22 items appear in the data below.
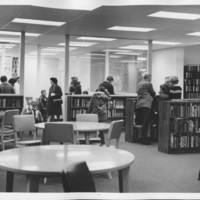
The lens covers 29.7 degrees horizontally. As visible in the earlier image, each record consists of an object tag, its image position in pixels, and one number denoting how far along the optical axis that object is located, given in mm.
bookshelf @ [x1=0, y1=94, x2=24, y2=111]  10836
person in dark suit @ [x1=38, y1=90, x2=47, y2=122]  12219
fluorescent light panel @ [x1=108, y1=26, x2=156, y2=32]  10422
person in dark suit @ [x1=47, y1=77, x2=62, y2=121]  11141
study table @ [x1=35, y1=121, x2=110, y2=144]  5438
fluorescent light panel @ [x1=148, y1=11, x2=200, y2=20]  8266
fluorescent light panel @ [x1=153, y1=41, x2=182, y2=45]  13902
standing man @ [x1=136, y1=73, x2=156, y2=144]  8789
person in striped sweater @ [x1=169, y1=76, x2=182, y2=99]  8453
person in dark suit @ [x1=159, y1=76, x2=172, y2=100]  8440
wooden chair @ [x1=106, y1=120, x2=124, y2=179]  5086
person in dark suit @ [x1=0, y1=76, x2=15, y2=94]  10772
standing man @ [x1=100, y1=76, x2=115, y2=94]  11320
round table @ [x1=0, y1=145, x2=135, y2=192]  2900
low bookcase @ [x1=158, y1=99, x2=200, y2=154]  7961
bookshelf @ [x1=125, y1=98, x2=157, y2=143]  9242
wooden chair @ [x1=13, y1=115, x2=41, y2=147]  6004
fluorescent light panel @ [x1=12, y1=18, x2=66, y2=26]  9523
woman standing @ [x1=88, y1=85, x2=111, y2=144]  8031
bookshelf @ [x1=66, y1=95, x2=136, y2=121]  11750
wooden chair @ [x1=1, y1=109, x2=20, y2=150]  7422
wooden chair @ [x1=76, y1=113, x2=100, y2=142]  6660
